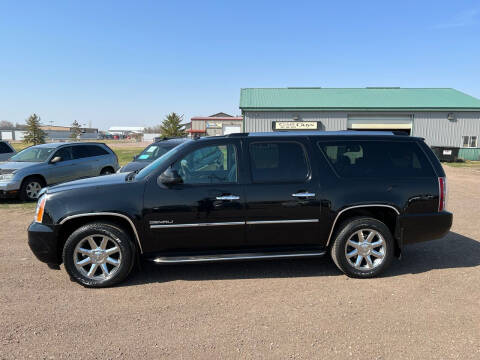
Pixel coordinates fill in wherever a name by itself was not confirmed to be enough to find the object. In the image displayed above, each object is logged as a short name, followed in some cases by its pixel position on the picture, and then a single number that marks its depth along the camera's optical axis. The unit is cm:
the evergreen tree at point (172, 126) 6053
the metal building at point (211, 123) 6906
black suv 389
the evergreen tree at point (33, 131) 6297
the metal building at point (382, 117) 2503
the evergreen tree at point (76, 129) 11041
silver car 889
